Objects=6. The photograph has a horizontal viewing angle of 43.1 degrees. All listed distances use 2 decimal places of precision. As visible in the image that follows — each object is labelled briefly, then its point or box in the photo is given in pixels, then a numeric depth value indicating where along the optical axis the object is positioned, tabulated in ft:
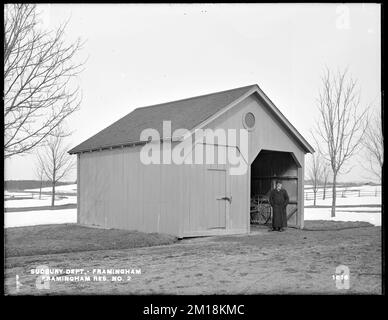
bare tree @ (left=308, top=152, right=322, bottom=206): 99.58
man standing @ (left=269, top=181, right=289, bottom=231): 57.00
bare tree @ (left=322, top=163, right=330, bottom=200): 102.00
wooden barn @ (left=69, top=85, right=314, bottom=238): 47.14
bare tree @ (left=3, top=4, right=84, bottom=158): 36.22
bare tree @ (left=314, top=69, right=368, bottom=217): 69.67
